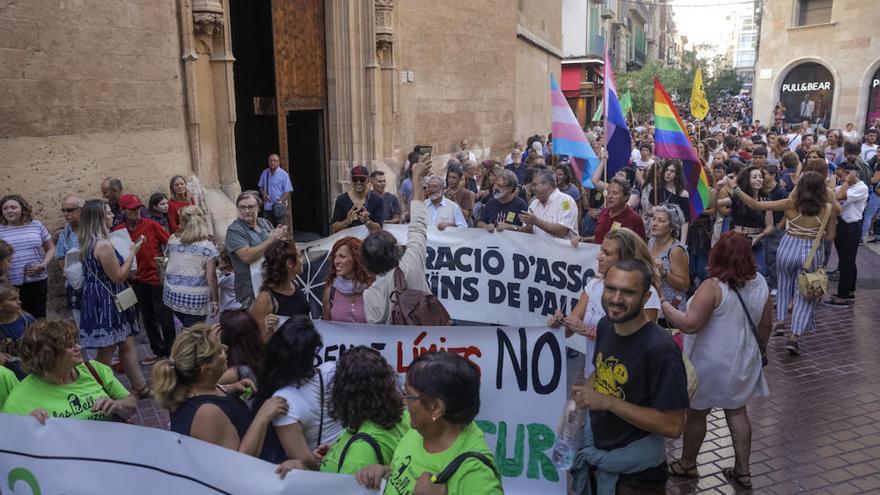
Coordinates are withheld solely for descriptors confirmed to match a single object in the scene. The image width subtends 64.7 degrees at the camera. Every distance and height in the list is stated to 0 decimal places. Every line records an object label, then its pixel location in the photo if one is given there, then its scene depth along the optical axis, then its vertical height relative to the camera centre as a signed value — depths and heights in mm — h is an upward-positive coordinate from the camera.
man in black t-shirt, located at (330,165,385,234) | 7078 -953
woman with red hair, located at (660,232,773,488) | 4262 -1351
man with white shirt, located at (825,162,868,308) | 8617 -1437
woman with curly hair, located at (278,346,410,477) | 2686 -1157
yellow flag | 10531 +169
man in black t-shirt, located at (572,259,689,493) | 2791 -1071
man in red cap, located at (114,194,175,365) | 6680 -1548
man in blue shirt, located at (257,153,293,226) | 10641 -1130
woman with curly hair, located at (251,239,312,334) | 4352 -1034
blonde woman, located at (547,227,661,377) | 3803 -980
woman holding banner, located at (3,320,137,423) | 3309 -1294
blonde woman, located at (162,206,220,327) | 5895 -1284
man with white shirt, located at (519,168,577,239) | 6453 -891
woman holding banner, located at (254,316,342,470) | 2904 -1165
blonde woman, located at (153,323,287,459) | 2830 -1174
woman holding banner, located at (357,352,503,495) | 2338 -1114
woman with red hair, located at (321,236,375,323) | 4320 -1044
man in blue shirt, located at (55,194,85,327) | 6391 -1023
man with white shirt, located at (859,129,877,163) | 13983 -675
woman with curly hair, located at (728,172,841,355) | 6719 -1163
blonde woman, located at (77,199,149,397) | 5652 -1426
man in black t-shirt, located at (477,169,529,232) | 6762 -871
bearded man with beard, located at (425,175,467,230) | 6801 -911
